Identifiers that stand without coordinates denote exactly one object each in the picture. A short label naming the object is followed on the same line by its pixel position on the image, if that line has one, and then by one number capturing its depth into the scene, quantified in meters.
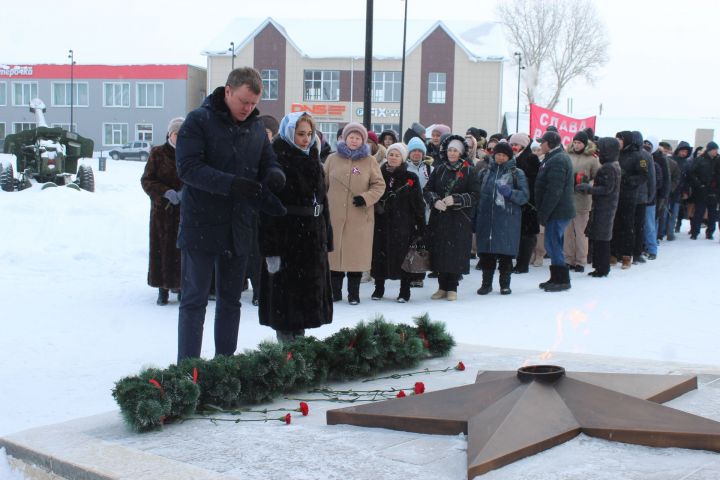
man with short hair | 4.92
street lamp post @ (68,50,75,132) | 56.33
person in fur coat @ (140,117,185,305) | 8.26
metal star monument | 3.49
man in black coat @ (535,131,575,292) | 10.30
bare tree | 57.28
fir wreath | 4.02
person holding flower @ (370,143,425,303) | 9.52
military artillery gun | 21.05
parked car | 54.31
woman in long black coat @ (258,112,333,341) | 5.71
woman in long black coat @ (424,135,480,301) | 9.52
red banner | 16.48
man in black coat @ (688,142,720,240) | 16.64
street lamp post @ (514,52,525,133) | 45.78
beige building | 46.75
